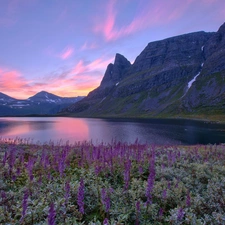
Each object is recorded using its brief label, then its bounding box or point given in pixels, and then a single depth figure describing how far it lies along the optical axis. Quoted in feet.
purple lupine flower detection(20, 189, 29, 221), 14.60
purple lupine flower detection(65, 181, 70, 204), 17.75
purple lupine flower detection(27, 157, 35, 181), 23.48
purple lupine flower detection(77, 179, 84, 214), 15.09
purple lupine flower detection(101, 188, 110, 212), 15.98
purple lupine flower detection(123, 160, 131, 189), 21.65
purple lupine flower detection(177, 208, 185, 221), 16.23
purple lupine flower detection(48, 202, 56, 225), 11.48
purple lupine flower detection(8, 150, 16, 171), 27.13
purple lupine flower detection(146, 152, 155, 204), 18.39
